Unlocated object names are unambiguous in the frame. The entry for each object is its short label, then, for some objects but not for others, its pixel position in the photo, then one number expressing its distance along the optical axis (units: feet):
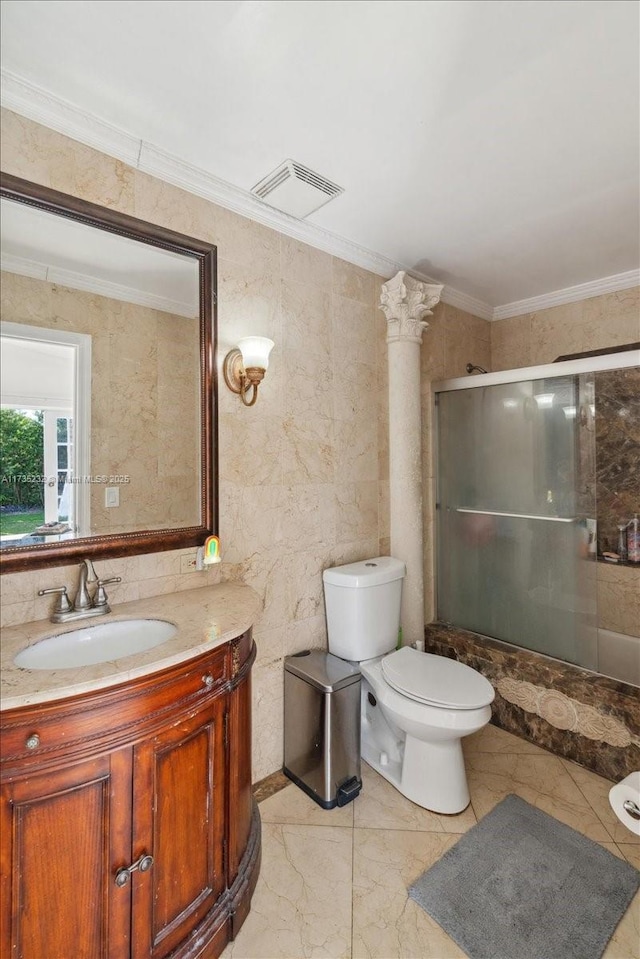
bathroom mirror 4.40
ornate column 7.98
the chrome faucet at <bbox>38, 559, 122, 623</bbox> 4.37
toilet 5.77
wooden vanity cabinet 3.06
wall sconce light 5.71
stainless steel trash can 5.98
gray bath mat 4.35
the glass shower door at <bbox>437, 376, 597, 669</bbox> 7.54
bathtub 8.27
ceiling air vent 5.58
